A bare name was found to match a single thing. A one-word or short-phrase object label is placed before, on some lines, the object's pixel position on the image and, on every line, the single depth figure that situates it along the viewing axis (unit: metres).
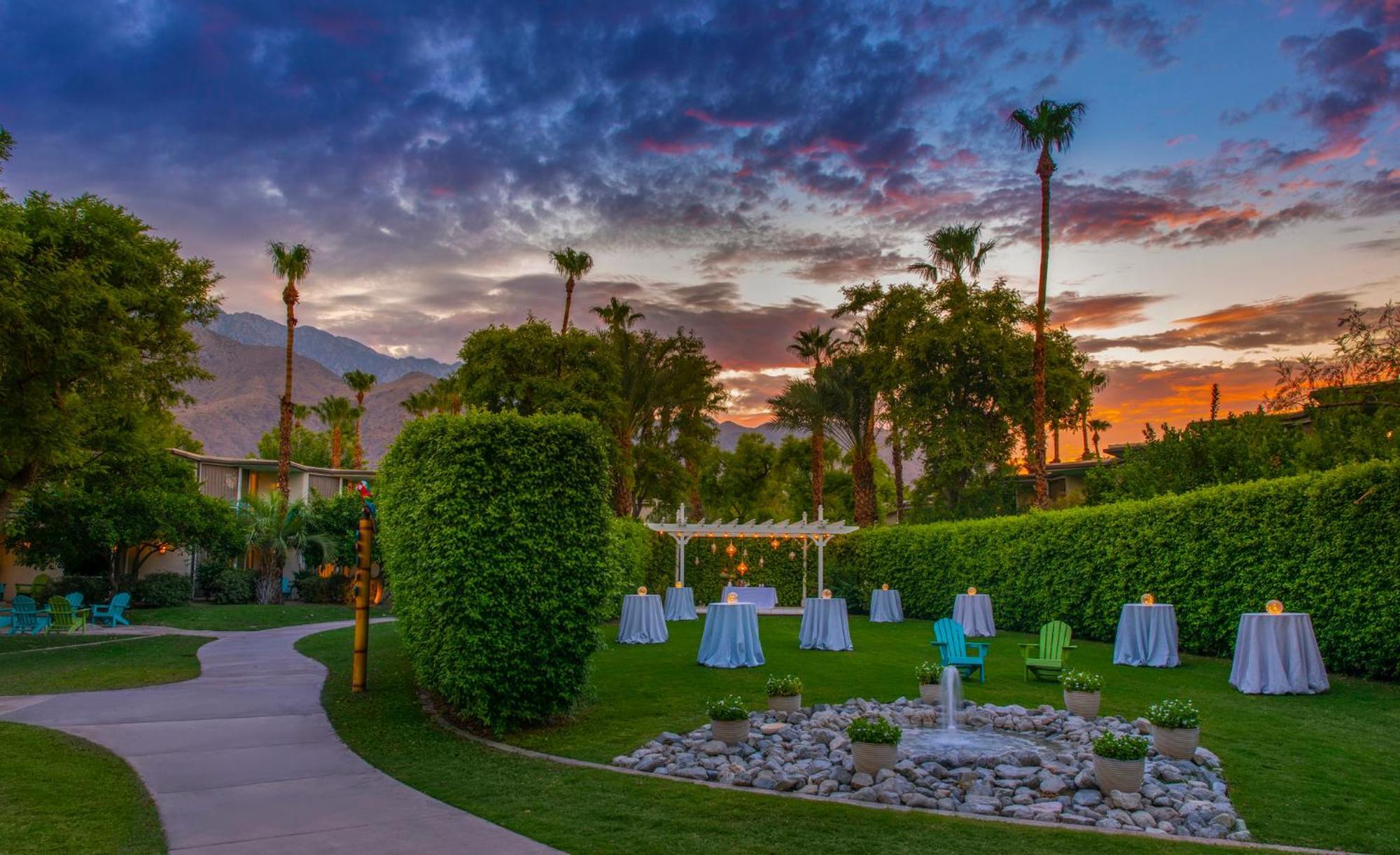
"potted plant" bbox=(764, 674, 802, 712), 9.34
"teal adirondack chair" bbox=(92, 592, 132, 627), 21.00
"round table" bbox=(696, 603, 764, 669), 13.48
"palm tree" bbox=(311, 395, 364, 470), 61.94
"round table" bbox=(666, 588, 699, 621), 23.09
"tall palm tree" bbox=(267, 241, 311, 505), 34.66
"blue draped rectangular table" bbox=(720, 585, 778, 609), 27.92
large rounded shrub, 7.87
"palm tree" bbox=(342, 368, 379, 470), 60.34
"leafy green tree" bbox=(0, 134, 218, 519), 14.21
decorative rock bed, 5.83
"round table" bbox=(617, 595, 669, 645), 17.17
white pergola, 27.23
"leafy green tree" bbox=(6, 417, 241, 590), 23.55
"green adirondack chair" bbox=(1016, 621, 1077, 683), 11.98
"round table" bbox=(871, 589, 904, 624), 23.95
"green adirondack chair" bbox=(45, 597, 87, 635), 18.98
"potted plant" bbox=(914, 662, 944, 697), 10.15
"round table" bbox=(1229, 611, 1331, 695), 10.75
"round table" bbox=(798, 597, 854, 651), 16.09
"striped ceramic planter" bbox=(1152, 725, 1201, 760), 7.18
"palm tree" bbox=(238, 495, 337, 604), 30.23
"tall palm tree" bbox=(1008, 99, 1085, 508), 25.89
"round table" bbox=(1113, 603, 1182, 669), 13.60
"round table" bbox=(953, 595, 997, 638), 19.55
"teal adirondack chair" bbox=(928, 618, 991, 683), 12.05
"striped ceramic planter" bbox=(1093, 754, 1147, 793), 6.17
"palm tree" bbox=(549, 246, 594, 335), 42.03
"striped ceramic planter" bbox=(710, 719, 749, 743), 7.76
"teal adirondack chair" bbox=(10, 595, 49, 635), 18.39
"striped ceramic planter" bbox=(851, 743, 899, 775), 6.68
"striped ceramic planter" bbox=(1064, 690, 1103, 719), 9.28
